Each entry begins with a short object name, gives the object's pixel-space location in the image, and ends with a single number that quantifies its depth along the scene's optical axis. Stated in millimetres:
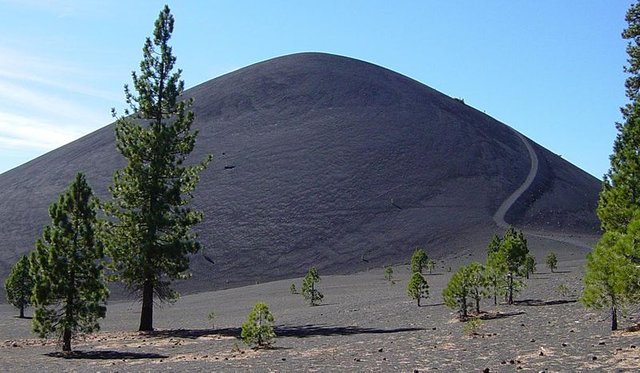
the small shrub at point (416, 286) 29906
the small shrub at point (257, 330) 18234
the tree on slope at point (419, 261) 55125
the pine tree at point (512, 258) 26469
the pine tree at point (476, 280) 22636
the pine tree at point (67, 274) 20688
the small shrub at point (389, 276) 54125
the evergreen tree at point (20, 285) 43812
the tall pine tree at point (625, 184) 15898
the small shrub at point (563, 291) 26758
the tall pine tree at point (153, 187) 28266
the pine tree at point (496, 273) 24358
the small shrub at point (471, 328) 16875
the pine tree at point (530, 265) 44919
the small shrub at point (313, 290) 40072
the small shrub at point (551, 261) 48447
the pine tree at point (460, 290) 22406
